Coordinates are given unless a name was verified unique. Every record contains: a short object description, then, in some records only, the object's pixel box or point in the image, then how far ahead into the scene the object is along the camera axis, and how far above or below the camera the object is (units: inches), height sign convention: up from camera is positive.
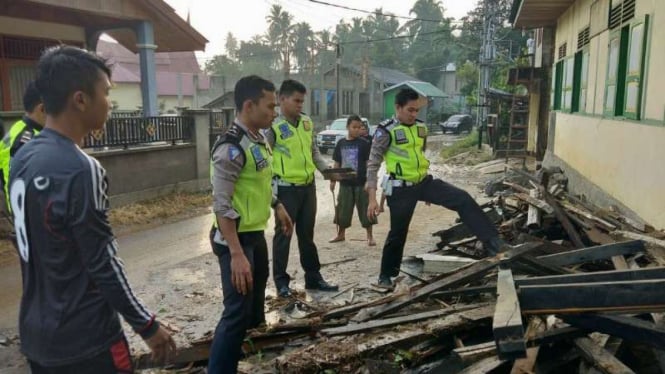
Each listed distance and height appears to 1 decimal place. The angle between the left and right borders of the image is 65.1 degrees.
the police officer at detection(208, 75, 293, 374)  124.3 -26.1
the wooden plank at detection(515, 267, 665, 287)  111.1 -37.6
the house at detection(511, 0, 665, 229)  212.1 +0.1
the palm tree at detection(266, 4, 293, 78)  2856.8 +423.4
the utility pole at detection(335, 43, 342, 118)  1202.0 +109.0
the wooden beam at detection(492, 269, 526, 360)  82.8 -36.0
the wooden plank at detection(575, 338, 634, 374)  104.7 -52.5
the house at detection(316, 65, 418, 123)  1647.4 +41.3
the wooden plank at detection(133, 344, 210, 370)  146.4 -69.4
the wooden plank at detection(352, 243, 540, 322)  163.2 -56.2
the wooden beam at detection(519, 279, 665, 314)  93.1 -34.7
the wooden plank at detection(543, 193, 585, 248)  206.7 -49.2
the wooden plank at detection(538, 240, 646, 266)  162.6 -45.3
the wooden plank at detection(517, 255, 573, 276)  164.7 -51.0
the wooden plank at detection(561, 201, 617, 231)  206.1 -47.5
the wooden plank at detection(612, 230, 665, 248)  166.6 -45.1
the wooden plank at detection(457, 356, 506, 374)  113.5 -56.9
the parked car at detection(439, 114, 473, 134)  1556.3 -58.0
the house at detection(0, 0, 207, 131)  446.9 +72.4
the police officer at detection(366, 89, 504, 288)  201.6 -31.3
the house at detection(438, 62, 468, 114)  2372.5 +109.7
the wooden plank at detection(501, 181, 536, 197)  284.7 -46.6
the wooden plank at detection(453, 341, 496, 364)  119.7 -56.7
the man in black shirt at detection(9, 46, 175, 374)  71.2 -18.4
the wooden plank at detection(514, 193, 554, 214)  229.0 -44.6
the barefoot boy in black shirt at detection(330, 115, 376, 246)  295.1 -39.4
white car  914.7 -57.1
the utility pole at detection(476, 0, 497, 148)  1113.4 +111.2
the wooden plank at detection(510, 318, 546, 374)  107.7 -53.8
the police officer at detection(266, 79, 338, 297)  201.2 -25.3
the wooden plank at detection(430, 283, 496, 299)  164.9 -59.1
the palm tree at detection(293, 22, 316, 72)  2832.2 +360.4
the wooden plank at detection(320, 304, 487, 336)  150.9 -63.4
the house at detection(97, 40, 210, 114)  1581.0 +63.4
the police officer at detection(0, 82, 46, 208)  141.6 -6.0
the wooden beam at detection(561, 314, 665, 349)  100.2 -42.9
